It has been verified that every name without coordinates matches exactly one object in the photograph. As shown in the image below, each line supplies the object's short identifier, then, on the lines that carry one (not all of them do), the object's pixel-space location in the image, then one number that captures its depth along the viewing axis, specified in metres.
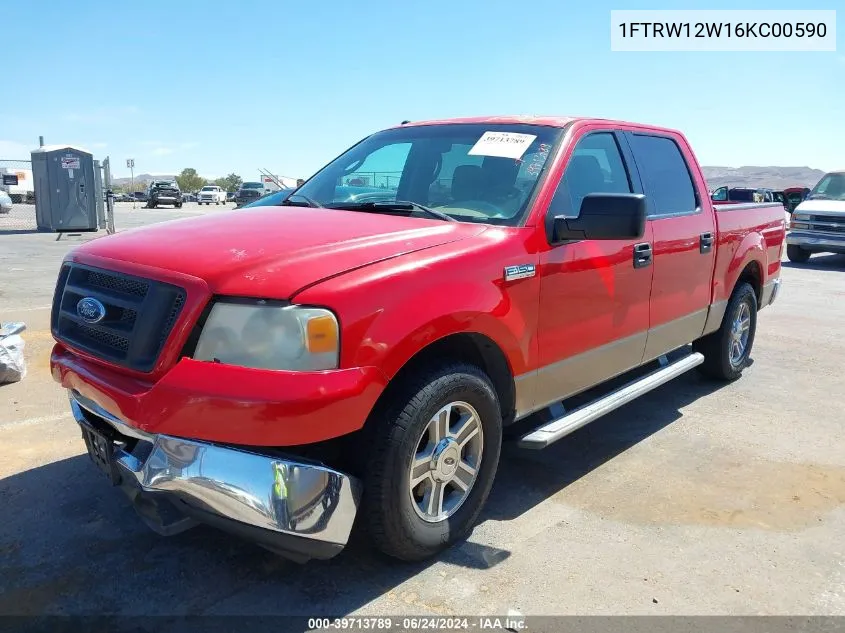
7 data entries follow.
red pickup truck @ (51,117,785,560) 2.33
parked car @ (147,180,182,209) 39.03
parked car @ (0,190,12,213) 27.34
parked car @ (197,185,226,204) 51.50
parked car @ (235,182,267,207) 35.98
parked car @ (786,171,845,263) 13.63
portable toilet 18.39
